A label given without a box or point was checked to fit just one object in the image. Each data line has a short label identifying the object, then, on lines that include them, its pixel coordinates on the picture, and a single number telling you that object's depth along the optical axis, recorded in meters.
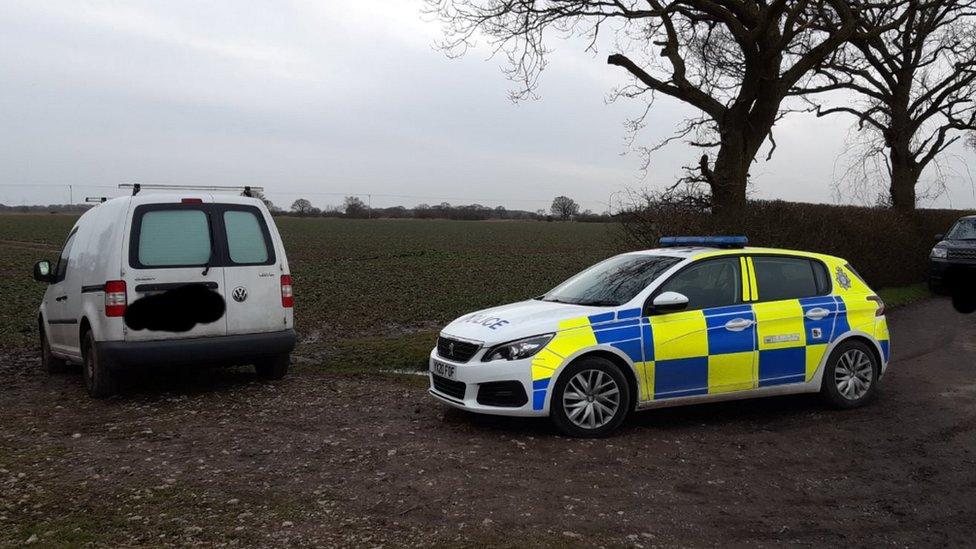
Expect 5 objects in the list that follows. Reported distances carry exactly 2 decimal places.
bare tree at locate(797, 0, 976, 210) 25.61
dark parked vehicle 17.69
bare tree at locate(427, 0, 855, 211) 15.30
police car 6.60
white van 7.71
